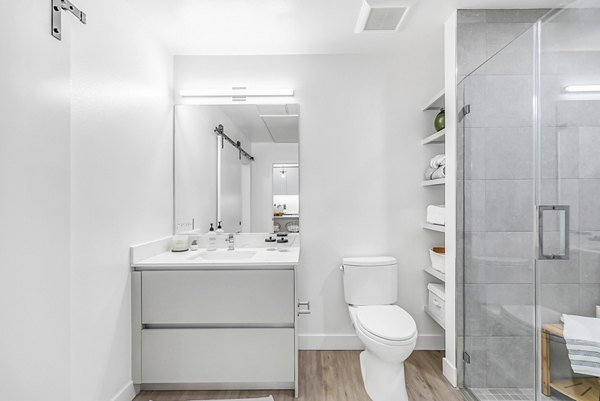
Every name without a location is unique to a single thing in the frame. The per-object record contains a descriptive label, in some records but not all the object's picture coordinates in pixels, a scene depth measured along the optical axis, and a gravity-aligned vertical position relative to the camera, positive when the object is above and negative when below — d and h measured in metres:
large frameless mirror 2.62 +0.27
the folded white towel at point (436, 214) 2.28 -0.10
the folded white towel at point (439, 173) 2.27 +0.20
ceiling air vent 1.82 +1.10
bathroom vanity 1.98 -0.73
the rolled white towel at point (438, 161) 2.29 +0.28
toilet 1.84 -0.73
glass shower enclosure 1.33 -0.03
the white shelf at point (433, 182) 2.24 +0.14
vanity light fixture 2.60 +0.86
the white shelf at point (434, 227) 2.25 -0.19
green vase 2.31 +0.57
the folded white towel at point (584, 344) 1.30 -0.58
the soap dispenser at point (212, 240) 2.60 -0.30
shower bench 1.32 -0.77
